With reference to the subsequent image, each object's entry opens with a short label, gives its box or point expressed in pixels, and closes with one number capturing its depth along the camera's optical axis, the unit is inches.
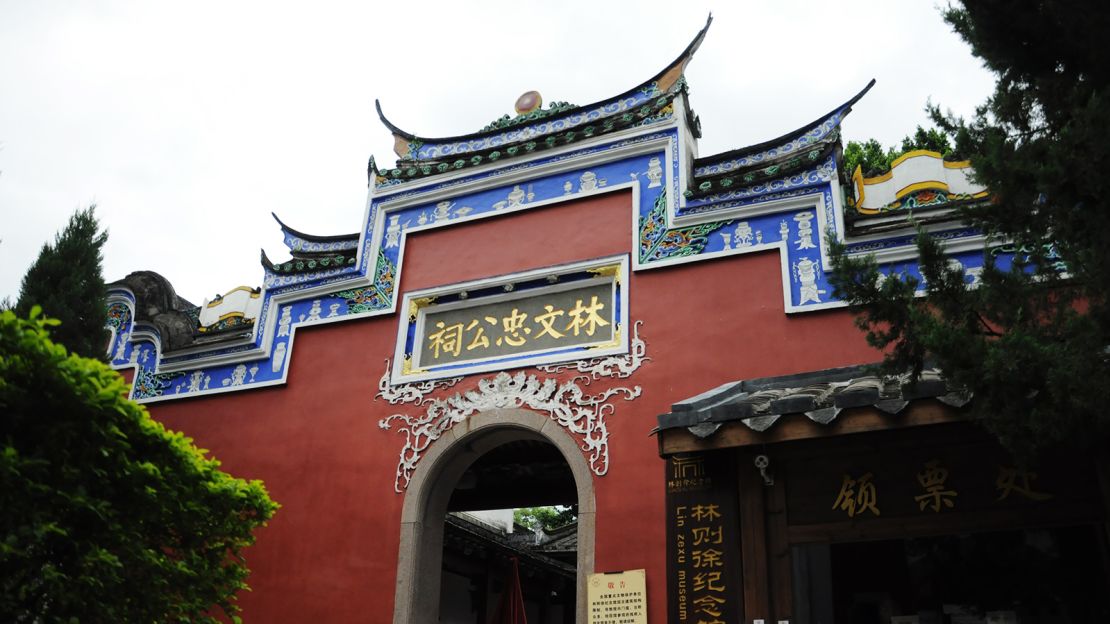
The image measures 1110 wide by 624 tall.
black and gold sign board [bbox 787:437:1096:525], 159.9
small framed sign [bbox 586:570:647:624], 223.3
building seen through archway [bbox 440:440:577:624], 339.6
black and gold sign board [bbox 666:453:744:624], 181.3
